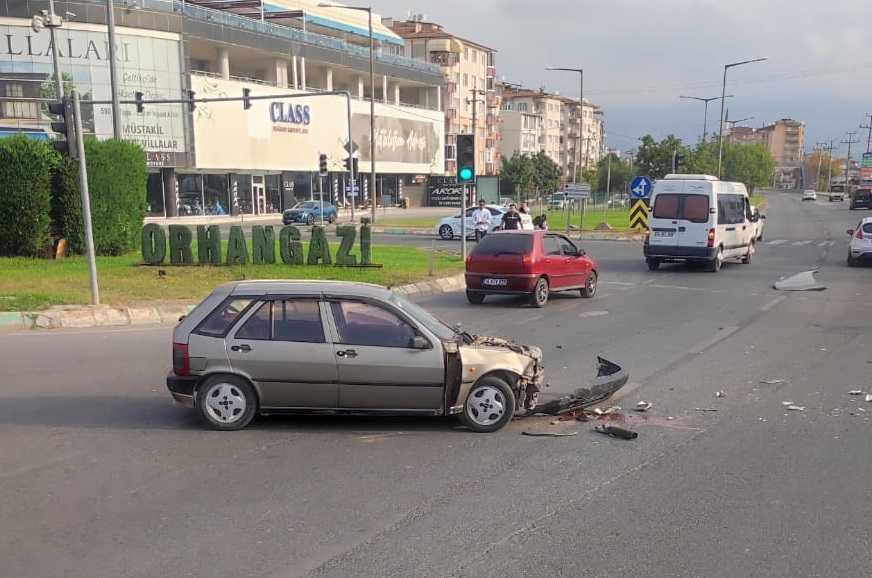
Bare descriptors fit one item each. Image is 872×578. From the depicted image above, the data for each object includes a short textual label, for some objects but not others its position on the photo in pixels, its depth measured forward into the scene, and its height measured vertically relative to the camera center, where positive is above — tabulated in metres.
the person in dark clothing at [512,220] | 22.44 -1.05
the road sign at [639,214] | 28.50 -1.12
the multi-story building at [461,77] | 91.00 +14.06
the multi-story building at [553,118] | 123.12 +11.60
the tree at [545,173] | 90.56 +1.44
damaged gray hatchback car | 6.89 -1.63
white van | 20.62 -1.02
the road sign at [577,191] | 33.69 -0.28
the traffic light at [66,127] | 13.68 +1.06
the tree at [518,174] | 87.31 +1.26
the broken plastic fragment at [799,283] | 17.64 -2.39
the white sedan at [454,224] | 34.47 -1.81
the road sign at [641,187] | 30.61 -0.09
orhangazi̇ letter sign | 19.08 -1.56
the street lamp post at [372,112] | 42.09 +4.22
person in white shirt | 27.41 -1.32
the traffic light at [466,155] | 19.45 +0.78
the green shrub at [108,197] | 20.23 -0.31
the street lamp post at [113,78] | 26.20 +3.97
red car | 15.16 -1.65
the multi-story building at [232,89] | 45.31 +6.80
